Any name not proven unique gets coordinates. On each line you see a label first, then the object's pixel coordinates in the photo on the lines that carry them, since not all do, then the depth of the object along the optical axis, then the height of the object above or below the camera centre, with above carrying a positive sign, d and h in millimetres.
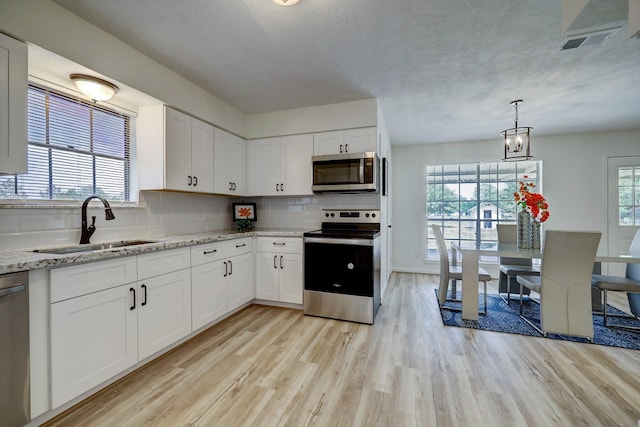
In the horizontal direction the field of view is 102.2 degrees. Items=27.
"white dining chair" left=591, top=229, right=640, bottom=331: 2537 -730
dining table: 2756 -675
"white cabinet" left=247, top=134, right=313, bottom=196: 3330 +611
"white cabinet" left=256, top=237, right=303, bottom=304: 3035 -699
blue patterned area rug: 2379 -1183
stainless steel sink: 1721 -266
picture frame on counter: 3592 +4
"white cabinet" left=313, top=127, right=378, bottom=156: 3041 +855
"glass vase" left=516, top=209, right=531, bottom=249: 2832 -214
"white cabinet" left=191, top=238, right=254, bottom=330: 2346 -686
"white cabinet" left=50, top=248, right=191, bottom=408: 1413 -691
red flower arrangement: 2727 +82
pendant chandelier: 2795 +770
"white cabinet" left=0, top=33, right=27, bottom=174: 1395 +589
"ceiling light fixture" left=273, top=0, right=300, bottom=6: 1566 +1279
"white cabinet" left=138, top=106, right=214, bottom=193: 2393 +597
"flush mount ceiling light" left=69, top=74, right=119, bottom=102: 1846 +918
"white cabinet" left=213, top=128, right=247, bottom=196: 3051 +609
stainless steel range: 2699 -690
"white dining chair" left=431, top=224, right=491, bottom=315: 3062 -732
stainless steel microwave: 2928 +457
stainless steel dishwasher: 1205 -666
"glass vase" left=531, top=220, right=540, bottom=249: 2828 -268
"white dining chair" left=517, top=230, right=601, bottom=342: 2271 -654
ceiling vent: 1334 +955
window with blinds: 1757 +473
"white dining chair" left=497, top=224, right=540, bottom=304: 3391 -728
